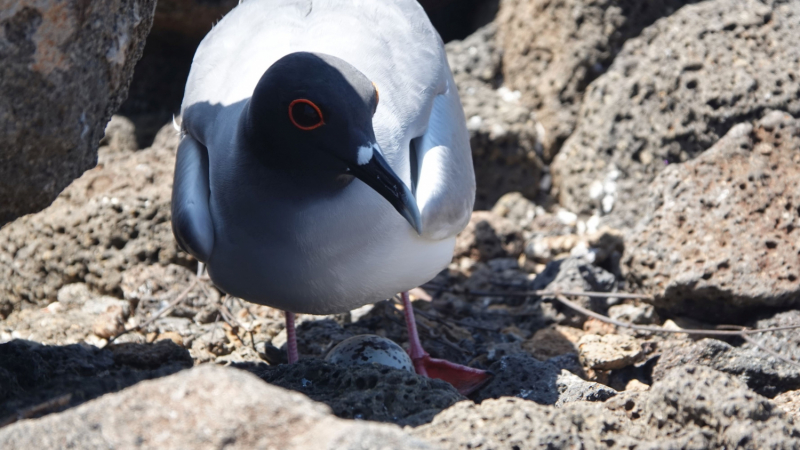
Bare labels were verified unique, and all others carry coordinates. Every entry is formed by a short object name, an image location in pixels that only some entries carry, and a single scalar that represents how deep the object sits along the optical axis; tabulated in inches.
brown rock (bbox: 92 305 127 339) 335.9
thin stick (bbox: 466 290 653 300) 357.4
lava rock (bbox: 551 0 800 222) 382.3
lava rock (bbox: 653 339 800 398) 287.3
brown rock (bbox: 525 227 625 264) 402.0
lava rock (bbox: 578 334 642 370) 306.0
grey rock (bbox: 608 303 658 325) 350.6
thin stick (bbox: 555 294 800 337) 302.7
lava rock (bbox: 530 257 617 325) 365.9
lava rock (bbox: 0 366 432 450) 145.3
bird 230.2
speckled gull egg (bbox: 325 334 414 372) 273.0
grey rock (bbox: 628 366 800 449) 183.8
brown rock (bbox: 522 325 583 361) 333.1
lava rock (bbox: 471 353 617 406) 253.4
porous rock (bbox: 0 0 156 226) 203.9
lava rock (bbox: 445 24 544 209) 463.5
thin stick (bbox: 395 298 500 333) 363.3
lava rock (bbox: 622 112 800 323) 317.7
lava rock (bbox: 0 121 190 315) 372.5
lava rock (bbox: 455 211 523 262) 420.2
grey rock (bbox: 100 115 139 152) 481.7
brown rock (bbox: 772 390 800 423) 257.1
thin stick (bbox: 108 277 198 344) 340.2
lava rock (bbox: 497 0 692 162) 450.3
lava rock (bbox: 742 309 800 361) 299.6
